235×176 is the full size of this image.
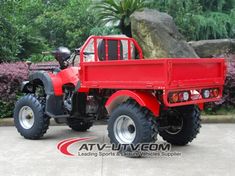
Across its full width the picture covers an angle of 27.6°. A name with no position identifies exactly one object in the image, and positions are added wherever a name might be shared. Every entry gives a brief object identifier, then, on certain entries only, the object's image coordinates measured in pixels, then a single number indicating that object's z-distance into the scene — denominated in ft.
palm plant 49.16
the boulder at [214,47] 46.89
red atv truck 20.56
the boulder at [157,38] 40.22
